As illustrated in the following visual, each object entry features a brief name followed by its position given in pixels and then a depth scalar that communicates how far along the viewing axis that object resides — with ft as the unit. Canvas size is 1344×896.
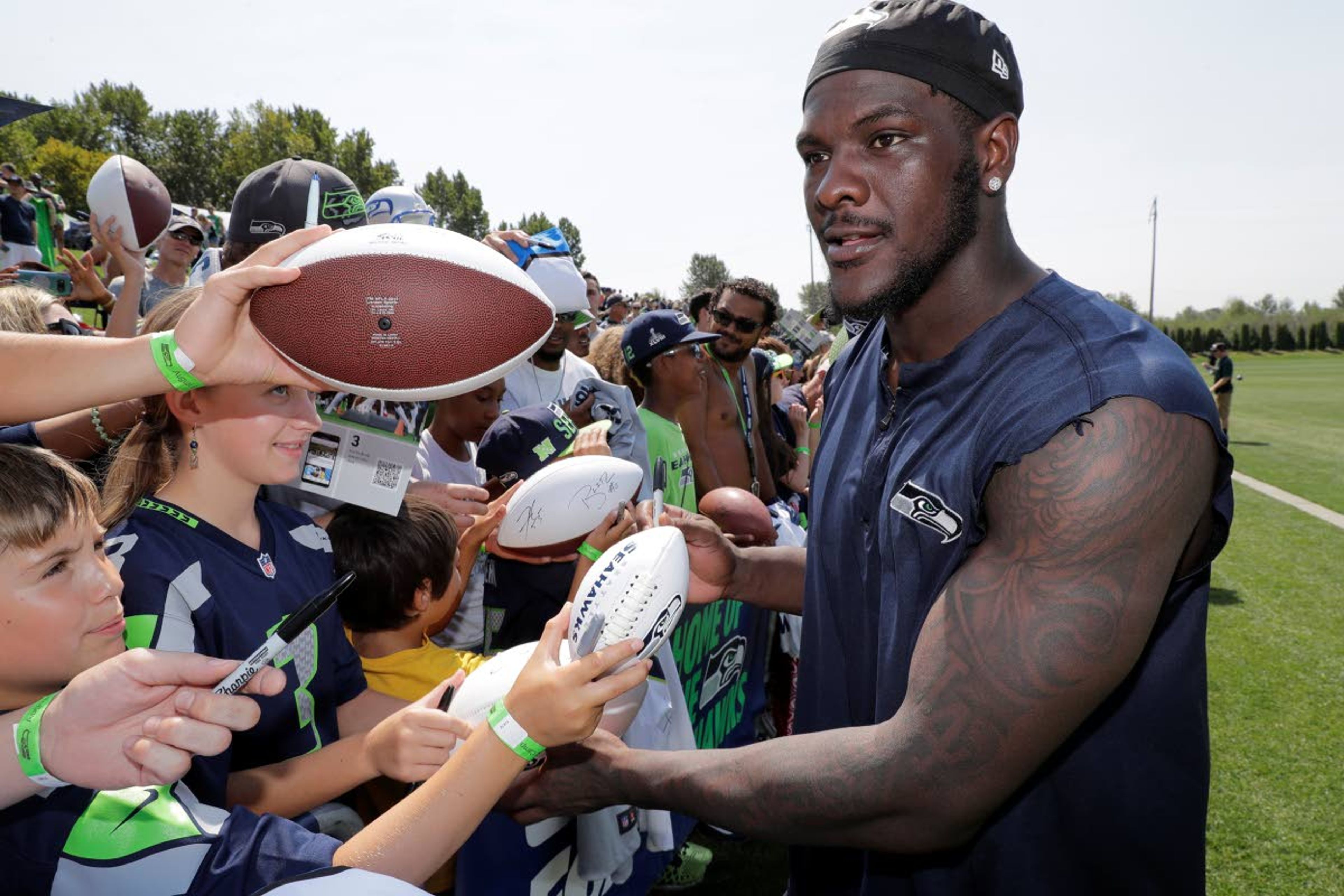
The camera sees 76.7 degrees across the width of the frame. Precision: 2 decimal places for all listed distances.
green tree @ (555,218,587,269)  295.69
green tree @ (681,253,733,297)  294.64
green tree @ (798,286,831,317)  201.99
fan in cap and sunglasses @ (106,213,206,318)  16.67
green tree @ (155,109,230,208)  206.08
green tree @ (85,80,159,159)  220.02
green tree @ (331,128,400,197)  213.46
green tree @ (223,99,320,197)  202.39
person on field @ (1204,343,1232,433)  55.67
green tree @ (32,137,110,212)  157.07
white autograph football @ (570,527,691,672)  5.60
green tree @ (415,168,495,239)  256.93
